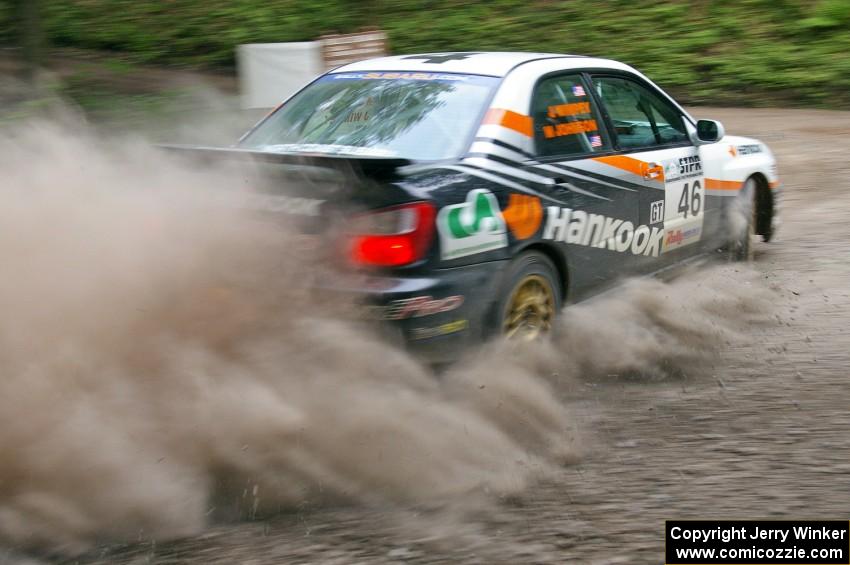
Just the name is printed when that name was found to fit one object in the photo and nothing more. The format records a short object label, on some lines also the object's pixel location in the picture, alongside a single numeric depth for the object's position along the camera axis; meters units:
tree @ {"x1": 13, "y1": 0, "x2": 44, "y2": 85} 11.57
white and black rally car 4.50
